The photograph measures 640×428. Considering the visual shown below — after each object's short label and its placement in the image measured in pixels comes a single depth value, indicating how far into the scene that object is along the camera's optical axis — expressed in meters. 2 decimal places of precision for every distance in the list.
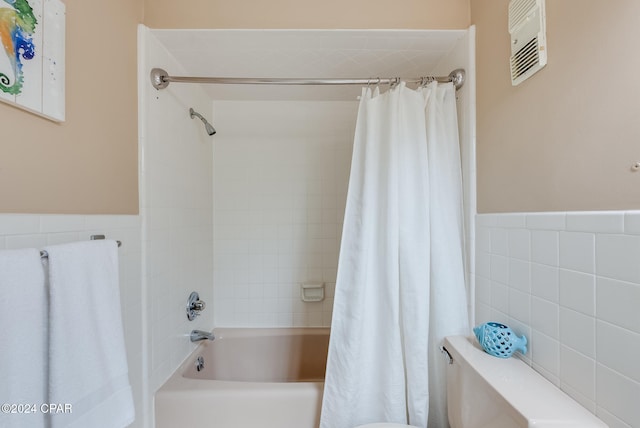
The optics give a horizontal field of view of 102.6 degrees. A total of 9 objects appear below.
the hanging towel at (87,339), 0.62
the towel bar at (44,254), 0.63
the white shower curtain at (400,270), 1.08
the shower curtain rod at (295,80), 1.17
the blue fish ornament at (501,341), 0.84
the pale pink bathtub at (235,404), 1.17
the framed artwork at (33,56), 0.64
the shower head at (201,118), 1.56
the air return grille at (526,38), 0.78
